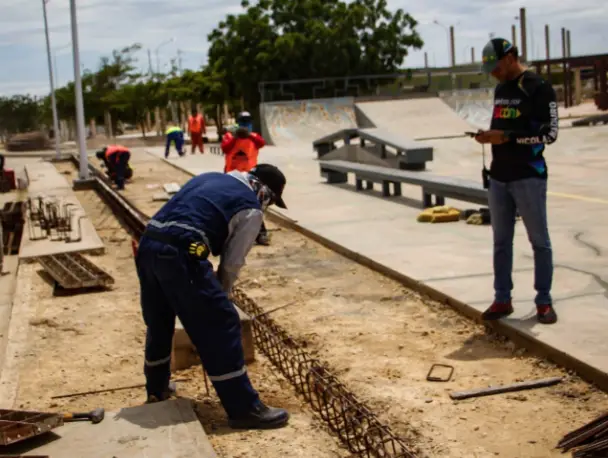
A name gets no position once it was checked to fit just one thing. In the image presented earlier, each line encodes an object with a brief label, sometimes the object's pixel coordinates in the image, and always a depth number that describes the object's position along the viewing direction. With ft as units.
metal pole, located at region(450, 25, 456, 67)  236.22
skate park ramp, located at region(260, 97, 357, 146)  122.11
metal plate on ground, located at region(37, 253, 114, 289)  31.91
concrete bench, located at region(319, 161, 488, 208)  40.12
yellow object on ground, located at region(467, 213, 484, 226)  38.40
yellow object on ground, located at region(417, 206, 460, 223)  39.88
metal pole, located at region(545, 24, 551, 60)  264.85
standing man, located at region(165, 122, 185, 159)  103.37
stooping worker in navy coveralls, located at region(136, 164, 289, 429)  15.70
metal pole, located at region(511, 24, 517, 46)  244.42
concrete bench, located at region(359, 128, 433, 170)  60.80
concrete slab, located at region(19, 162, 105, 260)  40.14
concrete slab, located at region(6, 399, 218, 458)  14.35
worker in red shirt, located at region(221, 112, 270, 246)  39.40
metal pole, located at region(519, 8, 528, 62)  201.67
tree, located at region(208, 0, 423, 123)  144.56
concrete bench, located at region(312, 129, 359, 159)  73.10
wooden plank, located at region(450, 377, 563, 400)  17.66
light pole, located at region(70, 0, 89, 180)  80.79
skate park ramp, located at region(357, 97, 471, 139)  111.65
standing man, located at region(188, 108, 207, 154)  110.01
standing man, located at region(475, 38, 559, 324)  20.49
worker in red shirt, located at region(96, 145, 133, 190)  75.03
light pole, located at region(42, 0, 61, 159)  137.28
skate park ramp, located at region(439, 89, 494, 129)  132.67
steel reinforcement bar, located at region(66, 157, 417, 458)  15.44
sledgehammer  15.89
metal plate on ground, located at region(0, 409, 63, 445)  14.79
